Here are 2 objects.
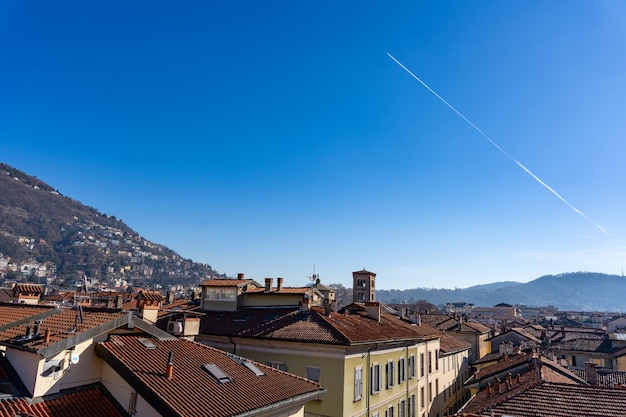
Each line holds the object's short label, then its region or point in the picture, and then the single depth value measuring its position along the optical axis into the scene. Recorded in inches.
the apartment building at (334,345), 815.7
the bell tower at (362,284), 2765.7
